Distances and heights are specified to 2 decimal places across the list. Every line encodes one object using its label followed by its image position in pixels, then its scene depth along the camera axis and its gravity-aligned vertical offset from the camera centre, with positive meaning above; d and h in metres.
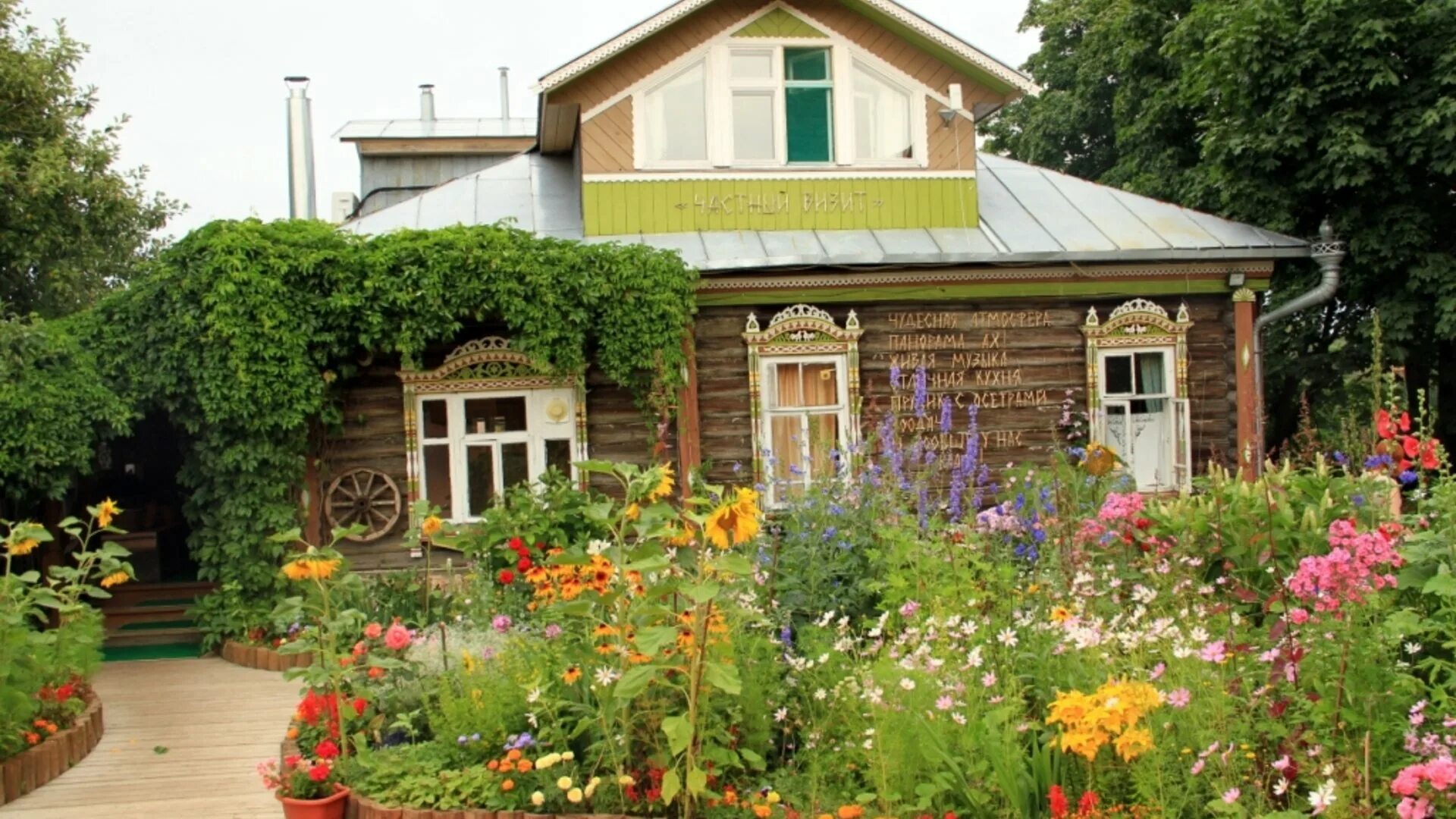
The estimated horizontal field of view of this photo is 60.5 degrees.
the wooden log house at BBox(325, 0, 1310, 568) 10.81 +1.10
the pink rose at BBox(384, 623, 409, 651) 5.32 -0.93
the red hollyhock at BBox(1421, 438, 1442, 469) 5.38 -0.30
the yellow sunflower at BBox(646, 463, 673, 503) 4.58 -0.28
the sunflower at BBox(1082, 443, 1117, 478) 7.95 -0.41
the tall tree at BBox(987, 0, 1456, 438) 12.95 +2.60
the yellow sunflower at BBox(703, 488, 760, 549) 4.21 -0.39
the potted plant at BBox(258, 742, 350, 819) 5.03 -1.51
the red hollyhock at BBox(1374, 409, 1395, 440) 5.52 -0.16
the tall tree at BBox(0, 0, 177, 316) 13.53 +2.66
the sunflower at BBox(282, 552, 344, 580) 5.30 -0.62
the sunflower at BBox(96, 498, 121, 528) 7.15 -0.49
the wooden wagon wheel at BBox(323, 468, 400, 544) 10.59 -0.69
